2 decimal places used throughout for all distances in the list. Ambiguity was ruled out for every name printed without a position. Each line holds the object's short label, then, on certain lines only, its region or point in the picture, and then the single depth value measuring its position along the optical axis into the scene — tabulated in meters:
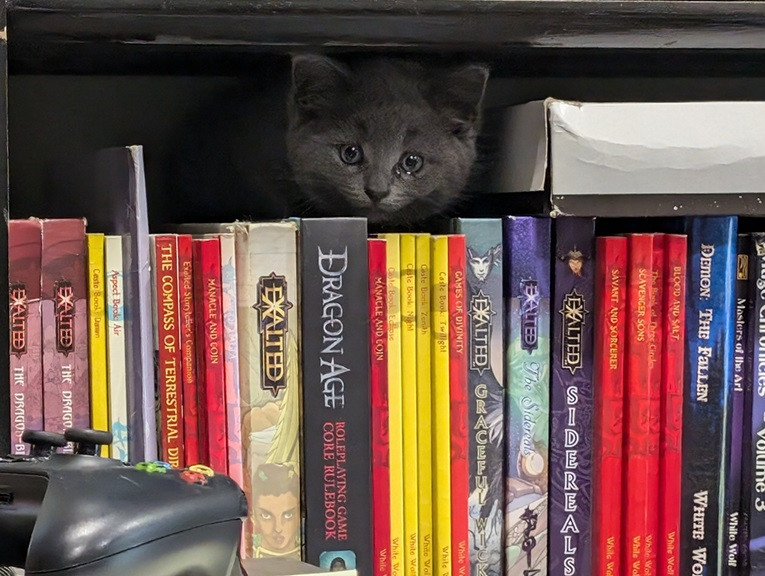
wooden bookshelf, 0.71
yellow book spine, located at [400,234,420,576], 0.81
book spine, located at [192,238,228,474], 0.77
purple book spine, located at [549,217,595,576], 0.83
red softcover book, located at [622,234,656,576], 0.83
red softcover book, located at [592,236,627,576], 0.83
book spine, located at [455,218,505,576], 0.82
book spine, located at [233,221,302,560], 0.78
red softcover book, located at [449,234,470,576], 0.81
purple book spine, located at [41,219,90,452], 0.75
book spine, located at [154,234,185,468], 0.78
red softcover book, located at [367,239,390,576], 0.79
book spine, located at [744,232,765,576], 0.85
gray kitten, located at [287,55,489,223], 1.02
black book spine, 0.78
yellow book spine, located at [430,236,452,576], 0.81
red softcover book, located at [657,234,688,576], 0.84
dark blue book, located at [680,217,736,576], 0.84
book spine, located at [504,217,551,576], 0.83
